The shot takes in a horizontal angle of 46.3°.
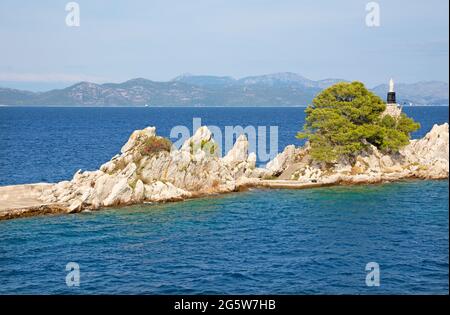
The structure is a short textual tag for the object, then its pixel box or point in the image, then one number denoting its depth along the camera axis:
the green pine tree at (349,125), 83.38
